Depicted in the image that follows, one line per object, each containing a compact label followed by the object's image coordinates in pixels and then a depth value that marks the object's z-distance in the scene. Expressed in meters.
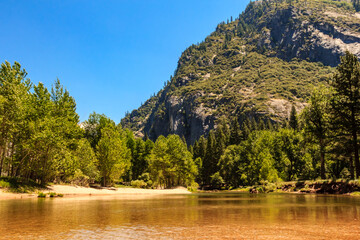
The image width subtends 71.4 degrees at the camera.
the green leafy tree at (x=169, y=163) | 73.31
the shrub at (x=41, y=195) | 30.07
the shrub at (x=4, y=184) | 29.17
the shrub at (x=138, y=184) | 70.88
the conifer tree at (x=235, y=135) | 125.38
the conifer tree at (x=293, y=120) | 118.09
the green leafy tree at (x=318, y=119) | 43.38
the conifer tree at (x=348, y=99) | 33.88
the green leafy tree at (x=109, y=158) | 57.75
